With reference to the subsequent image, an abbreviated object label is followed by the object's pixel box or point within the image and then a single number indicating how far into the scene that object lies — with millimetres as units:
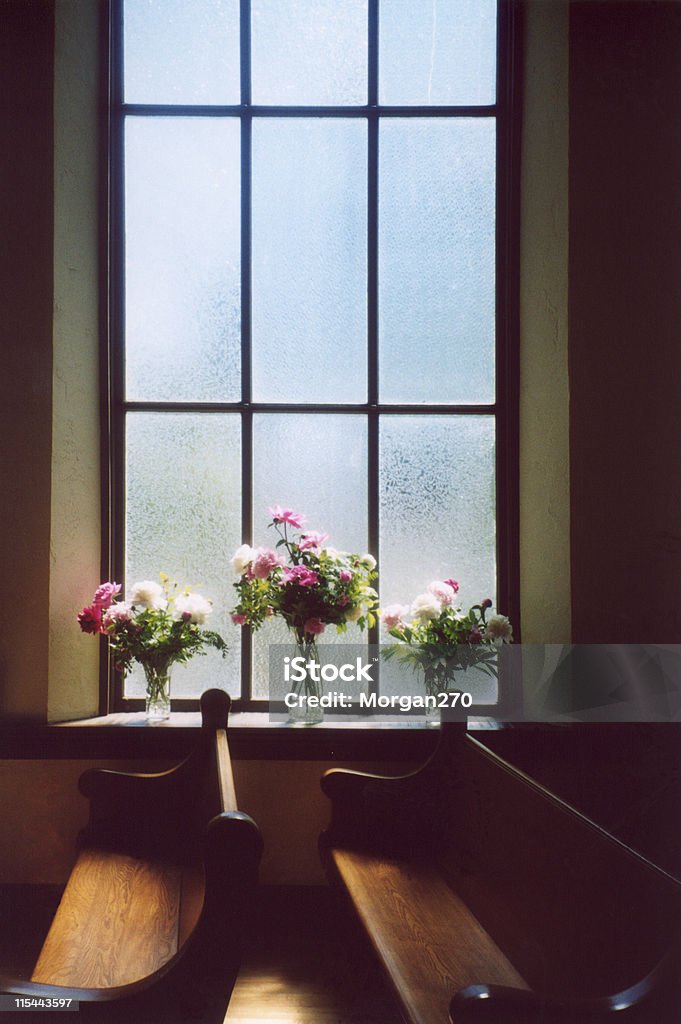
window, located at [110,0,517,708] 3182
